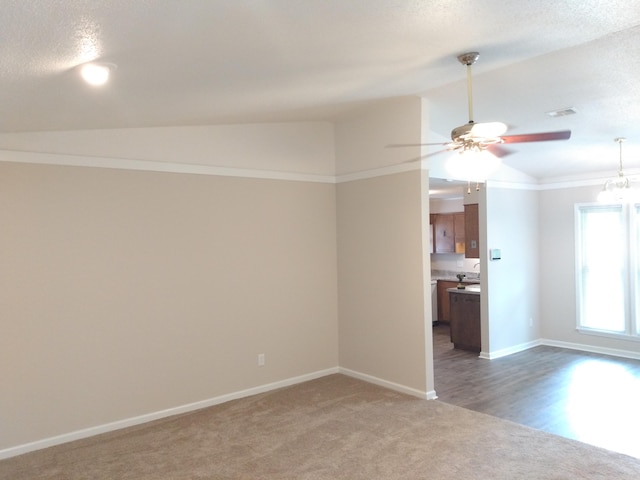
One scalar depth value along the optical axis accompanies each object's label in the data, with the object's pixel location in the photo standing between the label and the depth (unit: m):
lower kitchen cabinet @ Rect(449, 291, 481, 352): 6.58
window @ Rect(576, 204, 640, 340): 6.27
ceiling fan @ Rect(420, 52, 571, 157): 2.95
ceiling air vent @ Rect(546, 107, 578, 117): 4.46
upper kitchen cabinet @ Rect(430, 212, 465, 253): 8.91
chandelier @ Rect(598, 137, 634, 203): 5.18
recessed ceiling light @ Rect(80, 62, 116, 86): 2.31
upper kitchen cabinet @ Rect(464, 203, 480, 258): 6.78
